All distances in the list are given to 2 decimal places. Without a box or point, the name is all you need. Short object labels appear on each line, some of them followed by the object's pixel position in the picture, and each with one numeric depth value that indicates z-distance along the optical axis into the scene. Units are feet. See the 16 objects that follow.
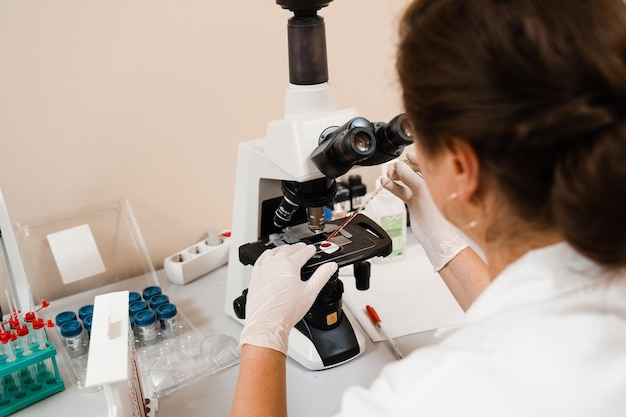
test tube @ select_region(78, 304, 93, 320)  4.33
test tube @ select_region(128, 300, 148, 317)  4.30
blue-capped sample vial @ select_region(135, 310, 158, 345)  4.19
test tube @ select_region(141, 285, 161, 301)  4.56
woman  2.00
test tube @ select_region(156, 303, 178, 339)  4.32
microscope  3.45
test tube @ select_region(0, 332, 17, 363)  3.55
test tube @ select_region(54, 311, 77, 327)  4.25
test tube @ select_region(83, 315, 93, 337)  4.21
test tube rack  3.59
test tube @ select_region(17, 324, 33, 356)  3.64
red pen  4.10
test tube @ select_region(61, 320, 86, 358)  4.09
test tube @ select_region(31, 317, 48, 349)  3.70
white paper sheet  4.41
